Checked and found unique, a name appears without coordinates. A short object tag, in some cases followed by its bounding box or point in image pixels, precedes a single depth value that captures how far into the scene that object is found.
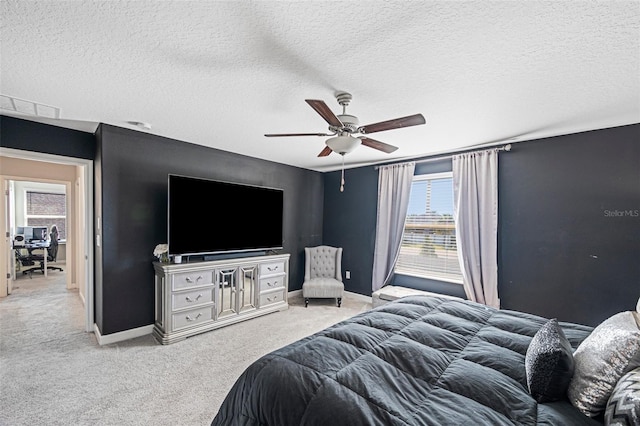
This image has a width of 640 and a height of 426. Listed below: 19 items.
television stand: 3.25
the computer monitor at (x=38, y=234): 6.94
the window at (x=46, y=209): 7.77
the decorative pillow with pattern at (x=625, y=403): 0.97
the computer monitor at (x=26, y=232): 6.91
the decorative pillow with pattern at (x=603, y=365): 1.15
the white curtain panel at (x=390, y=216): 4.50
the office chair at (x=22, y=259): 6.28
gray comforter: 1.14
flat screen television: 3.41
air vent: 2.42
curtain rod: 3.53
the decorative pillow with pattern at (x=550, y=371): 1.23
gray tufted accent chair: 5.00
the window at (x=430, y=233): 4.21
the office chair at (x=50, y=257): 6.35
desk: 6.21
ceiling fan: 1.99
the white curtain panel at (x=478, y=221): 3.61
